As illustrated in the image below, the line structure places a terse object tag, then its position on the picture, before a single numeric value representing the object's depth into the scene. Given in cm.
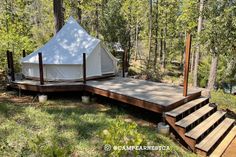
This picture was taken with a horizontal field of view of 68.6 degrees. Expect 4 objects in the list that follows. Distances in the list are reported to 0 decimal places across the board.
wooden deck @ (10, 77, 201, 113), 465
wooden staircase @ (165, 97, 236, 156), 408
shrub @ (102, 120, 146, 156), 217
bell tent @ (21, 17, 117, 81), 644
